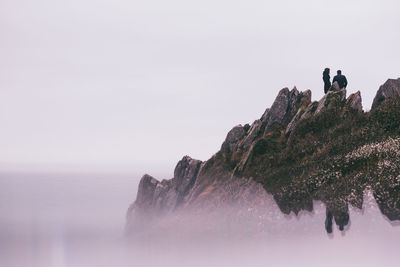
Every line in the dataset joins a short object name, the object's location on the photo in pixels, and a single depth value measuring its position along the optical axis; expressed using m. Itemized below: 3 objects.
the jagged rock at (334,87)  43.79
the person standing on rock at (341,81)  44.16
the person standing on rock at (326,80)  45.66
